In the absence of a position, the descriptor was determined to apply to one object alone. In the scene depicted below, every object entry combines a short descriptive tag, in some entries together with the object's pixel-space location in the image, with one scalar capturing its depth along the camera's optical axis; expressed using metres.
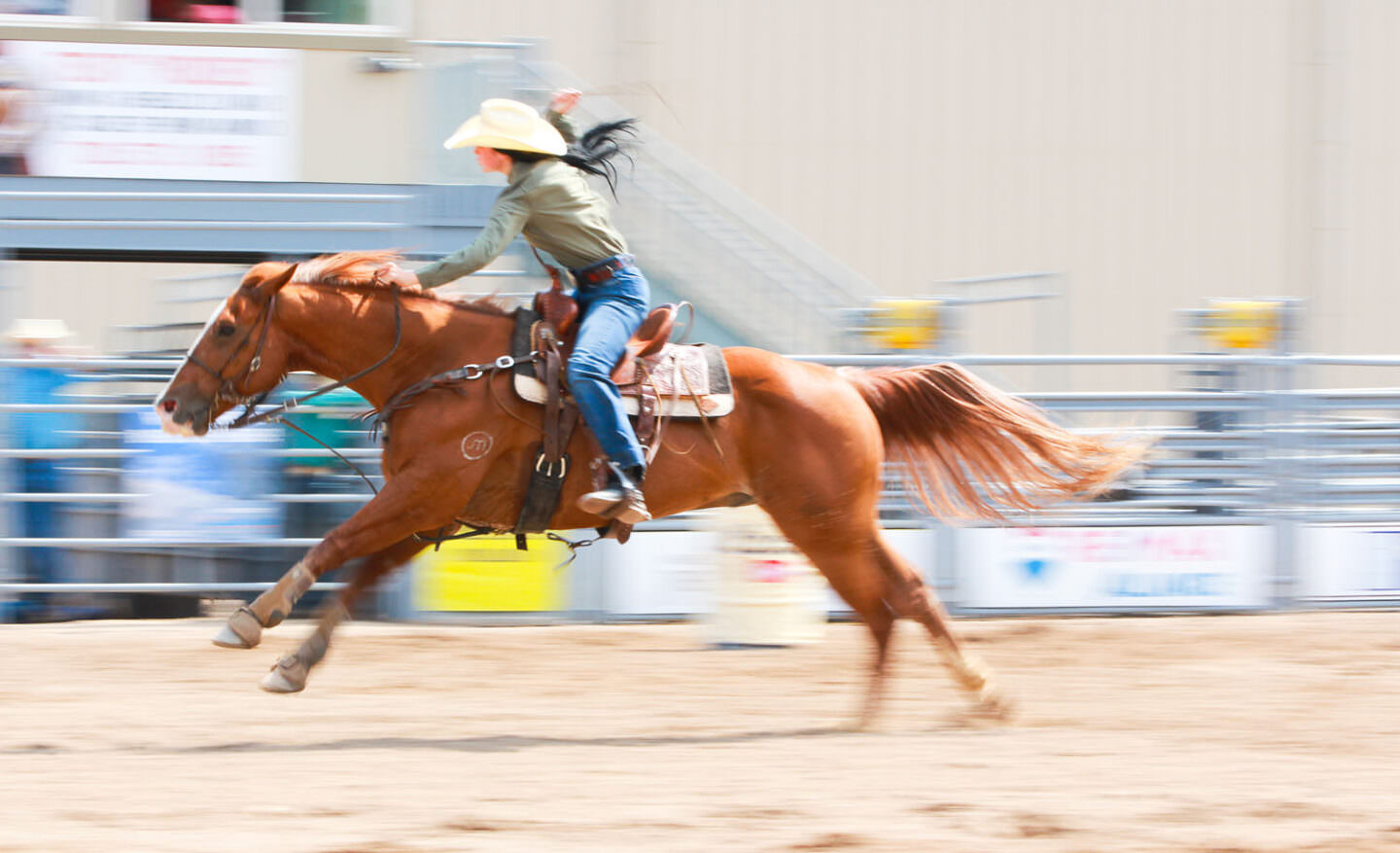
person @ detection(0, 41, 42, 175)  21.52
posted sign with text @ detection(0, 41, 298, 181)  21.66
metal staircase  23.64
